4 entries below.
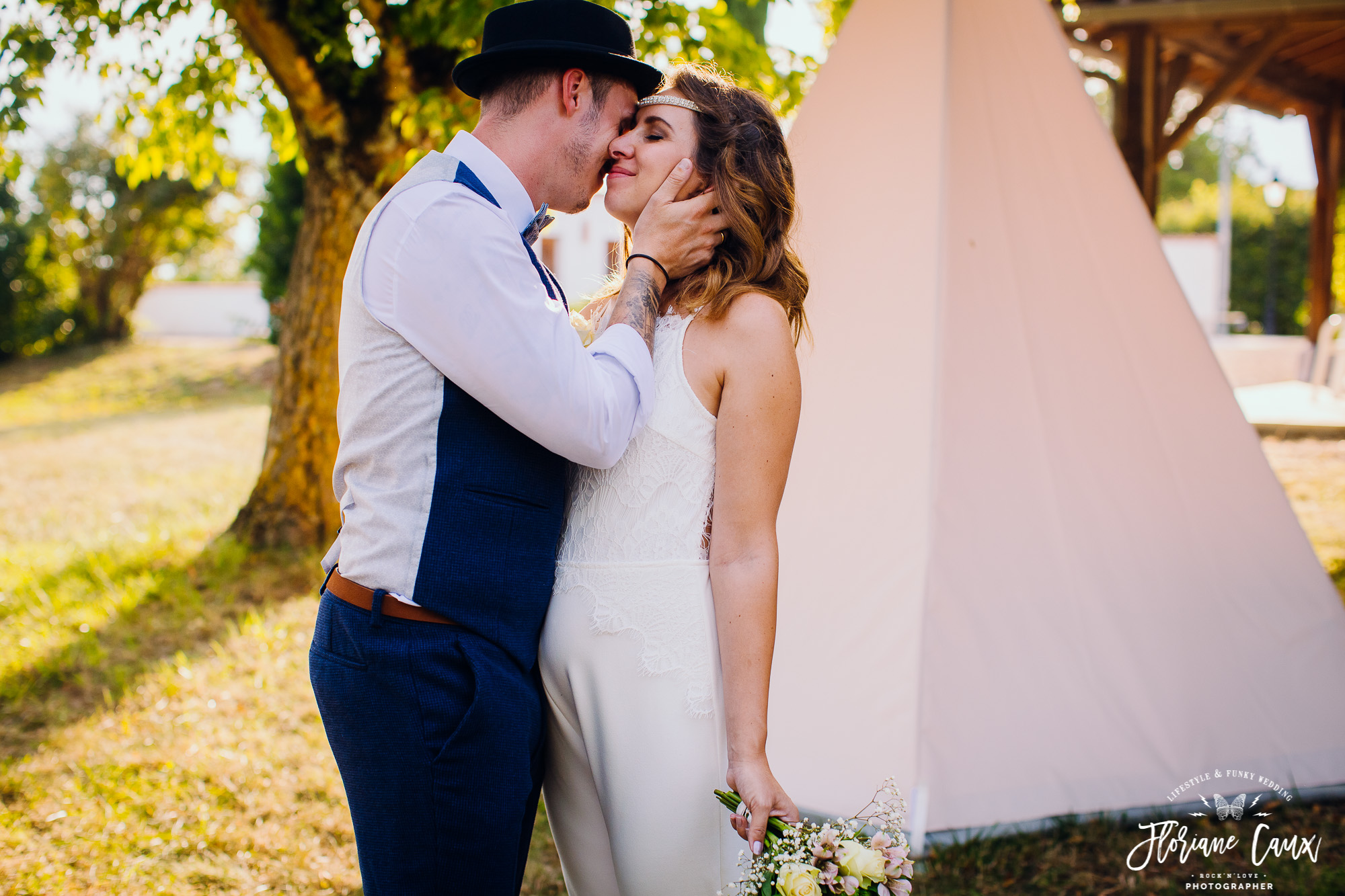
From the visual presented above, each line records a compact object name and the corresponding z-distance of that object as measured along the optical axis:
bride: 1.49
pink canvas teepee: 2.73
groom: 1.29
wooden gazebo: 5.83
